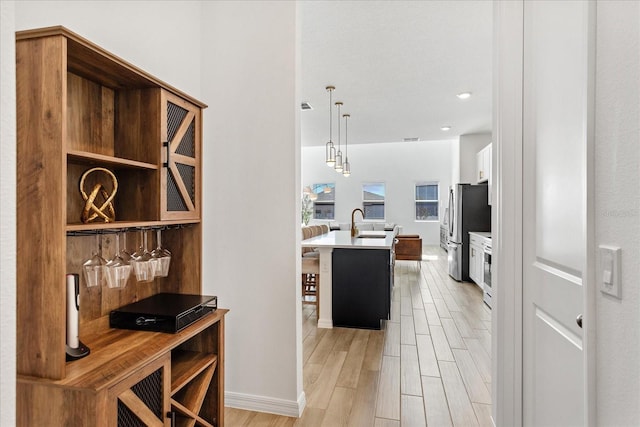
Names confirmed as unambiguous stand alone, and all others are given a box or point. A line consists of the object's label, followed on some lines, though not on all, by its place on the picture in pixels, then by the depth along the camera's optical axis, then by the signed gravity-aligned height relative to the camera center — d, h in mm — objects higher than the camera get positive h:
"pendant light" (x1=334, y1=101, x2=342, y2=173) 5889 +803
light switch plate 801 -140
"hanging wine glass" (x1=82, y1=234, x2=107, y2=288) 1339 -231
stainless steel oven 4301 -776
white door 1176 +15
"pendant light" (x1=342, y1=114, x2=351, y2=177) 6215 +1669
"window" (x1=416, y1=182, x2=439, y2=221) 10953 +313
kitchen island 3674 -773
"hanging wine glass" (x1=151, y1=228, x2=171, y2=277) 1612 -232
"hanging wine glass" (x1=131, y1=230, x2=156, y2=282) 1511 -240
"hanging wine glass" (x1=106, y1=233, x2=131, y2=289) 1382 -245
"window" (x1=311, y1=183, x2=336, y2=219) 11609 +258
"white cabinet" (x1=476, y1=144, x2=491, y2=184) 5678 +806
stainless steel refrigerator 5789 -94
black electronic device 1469 -447
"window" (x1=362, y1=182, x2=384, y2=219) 11336 +352
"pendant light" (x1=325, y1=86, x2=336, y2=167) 4637 +1609
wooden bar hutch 1062 -77
